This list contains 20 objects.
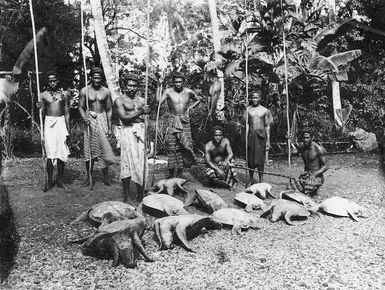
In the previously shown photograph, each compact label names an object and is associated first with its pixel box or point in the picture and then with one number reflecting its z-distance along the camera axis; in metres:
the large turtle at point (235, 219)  4.84
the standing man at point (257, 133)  7.04
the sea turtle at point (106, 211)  4.72
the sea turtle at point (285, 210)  5.21
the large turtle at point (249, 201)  5.72
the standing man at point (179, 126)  6.73
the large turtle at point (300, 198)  5.78
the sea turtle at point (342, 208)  5.44
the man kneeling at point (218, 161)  6.74
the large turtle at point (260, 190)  6.22
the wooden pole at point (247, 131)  6.95
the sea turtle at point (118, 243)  3.80
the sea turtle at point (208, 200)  5.44
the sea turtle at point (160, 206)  5.07
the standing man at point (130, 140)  5.79
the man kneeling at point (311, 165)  6.58
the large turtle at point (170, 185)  5.97
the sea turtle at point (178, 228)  4.26
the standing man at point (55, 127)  6.16
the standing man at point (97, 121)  6.38
